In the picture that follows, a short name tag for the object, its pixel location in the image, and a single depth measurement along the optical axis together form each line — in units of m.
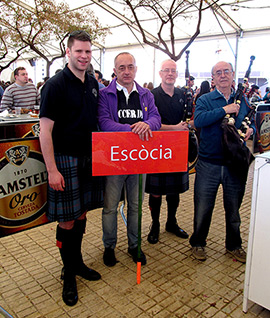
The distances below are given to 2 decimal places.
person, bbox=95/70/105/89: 6.59
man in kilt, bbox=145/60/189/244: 3.14
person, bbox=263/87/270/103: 10.48
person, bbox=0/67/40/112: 5.35
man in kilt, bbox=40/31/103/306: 2.12
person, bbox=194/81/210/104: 5.85
